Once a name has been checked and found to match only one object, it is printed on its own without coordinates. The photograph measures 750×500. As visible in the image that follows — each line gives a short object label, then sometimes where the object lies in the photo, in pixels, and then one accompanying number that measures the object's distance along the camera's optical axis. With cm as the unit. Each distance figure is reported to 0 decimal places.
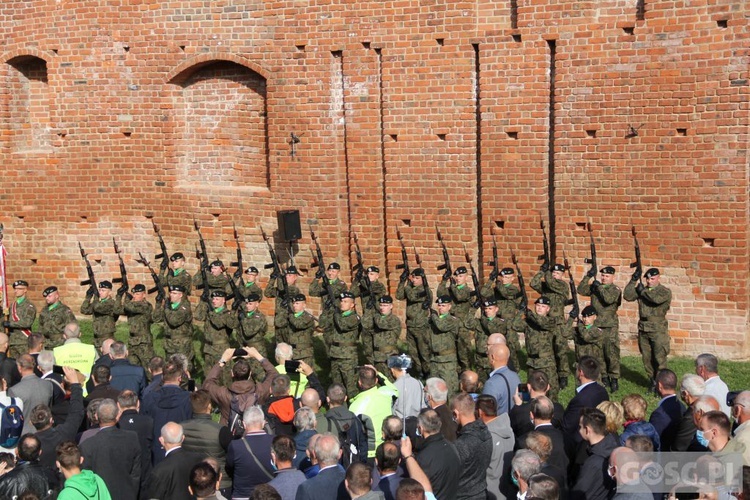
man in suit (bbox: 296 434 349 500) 657
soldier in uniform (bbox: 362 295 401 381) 1244
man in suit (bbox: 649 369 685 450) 796
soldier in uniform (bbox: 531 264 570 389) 1254
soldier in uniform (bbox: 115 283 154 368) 1362
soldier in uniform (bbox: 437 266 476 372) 1299
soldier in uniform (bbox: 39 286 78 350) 1377
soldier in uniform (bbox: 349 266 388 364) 1267
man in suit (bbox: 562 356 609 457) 815
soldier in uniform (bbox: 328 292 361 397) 1251
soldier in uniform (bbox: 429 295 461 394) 1224
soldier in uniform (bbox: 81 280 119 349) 1374
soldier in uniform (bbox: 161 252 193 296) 1473
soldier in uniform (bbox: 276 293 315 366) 1267
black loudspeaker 1548
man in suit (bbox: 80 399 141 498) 750
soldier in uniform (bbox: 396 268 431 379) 1309
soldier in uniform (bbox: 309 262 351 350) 1292
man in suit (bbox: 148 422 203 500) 709
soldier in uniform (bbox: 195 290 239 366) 1309
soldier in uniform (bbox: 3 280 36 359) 1422
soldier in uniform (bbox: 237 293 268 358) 1284
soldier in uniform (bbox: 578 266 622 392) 1252
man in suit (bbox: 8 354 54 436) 898
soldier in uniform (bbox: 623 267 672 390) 1262
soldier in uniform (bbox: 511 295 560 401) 1212
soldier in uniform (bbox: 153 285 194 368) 1341
